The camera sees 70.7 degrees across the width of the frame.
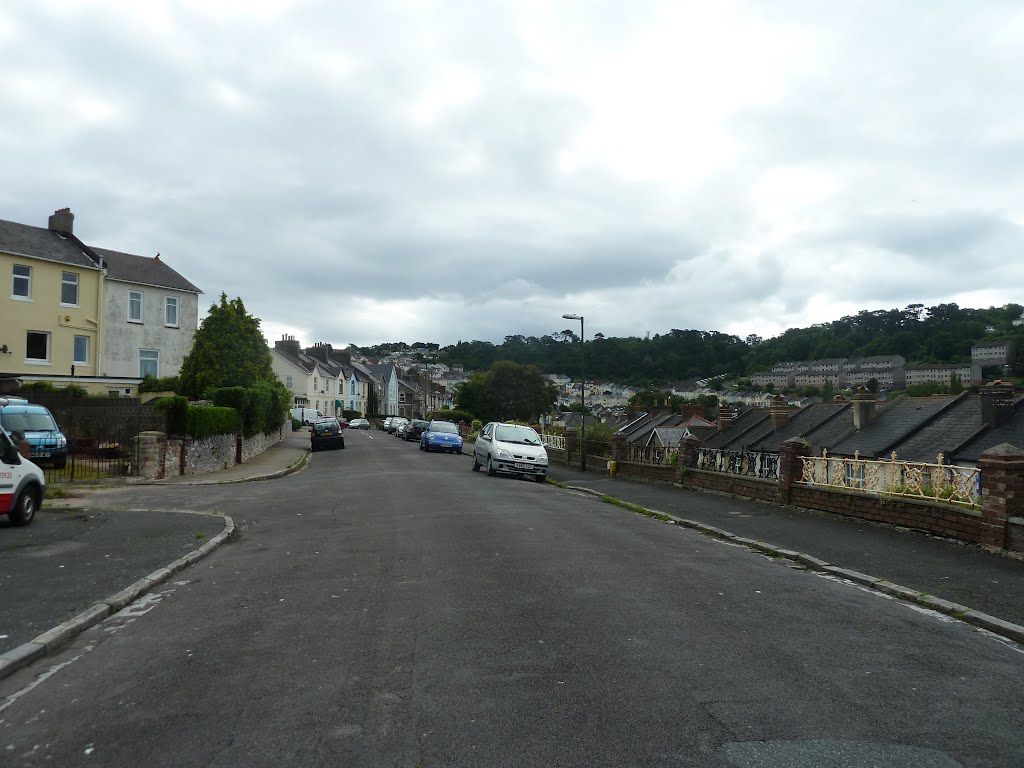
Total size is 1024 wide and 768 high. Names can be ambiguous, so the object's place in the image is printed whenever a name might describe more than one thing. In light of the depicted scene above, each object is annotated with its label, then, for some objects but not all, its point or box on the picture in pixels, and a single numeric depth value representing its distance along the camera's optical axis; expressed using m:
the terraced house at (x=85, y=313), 33.38
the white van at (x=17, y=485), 11.12
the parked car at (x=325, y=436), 37.66
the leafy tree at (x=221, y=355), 33.97
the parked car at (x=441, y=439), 36.97
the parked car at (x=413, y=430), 49.03
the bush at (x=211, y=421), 22.28
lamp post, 29.21
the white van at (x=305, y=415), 73.75
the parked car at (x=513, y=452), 23.28
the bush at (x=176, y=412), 21.58
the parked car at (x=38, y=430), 19.27
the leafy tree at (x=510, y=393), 77.62
